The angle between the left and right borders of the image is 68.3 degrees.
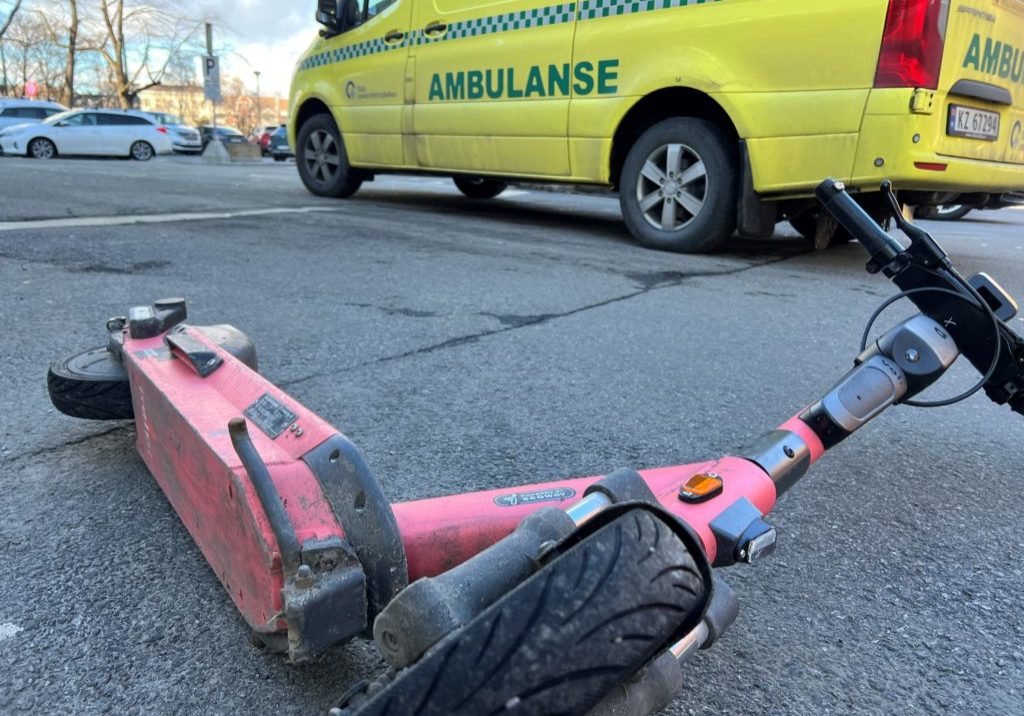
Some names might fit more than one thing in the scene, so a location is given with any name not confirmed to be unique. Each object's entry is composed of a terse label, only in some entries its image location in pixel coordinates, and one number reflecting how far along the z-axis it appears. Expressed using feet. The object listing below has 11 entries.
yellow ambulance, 12.28
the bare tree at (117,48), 122.72
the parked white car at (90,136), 60.49
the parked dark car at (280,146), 85.26
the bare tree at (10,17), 115.24
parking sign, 70.33
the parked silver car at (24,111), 70.49
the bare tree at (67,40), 122.21
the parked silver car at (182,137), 74.38
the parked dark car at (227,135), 80.27
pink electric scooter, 2.02
